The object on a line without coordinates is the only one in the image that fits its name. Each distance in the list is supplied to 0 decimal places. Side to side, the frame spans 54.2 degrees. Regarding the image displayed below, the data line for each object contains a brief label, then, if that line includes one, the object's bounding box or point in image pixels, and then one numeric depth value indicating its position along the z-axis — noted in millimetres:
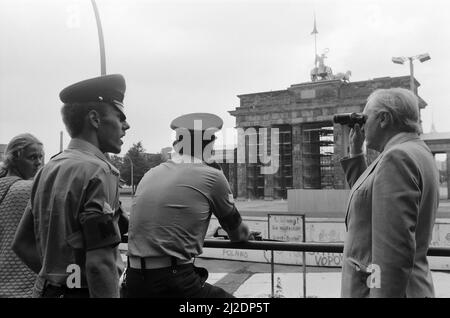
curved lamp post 8094
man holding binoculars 1895
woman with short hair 2480
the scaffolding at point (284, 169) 58344
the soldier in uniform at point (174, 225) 2340
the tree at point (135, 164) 64812
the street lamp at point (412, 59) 21828
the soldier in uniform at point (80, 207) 1750
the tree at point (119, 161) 69375
